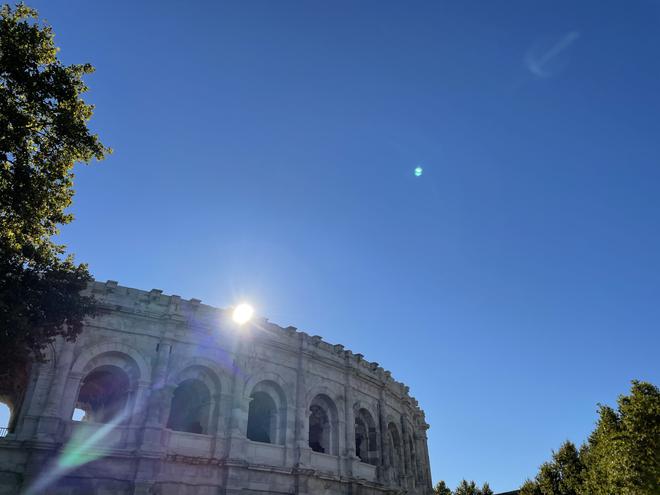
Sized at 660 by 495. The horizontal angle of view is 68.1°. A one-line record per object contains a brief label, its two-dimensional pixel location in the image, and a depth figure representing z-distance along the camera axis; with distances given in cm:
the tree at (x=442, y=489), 5266
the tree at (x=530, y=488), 3839
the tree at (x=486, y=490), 4881
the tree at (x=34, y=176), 1291
